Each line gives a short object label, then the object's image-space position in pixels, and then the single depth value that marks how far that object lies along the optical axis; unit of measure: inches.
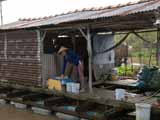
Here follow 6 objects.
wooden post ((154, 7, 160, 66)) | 260.0
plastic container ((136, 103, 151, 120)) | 274.1
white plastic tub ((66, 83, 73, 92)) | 371.2
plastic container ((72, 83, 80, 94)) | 363.2
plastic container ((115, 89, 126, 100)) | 321.4
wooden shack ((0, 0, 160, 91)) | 316.2
